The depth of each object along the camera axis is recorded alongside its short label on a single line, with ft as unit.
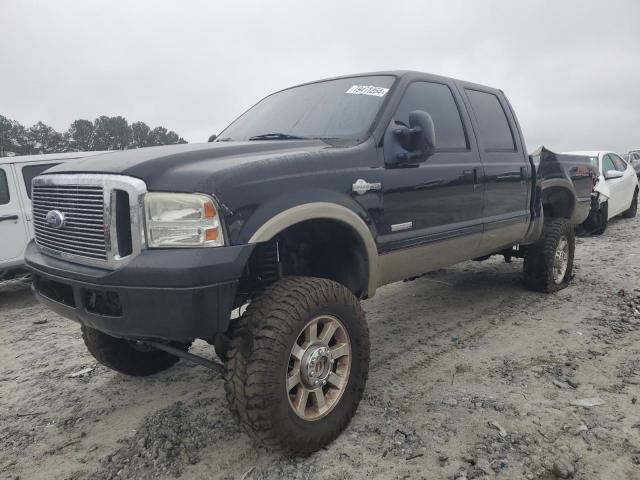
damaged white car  27.55
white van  19.74
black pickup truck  6.80
